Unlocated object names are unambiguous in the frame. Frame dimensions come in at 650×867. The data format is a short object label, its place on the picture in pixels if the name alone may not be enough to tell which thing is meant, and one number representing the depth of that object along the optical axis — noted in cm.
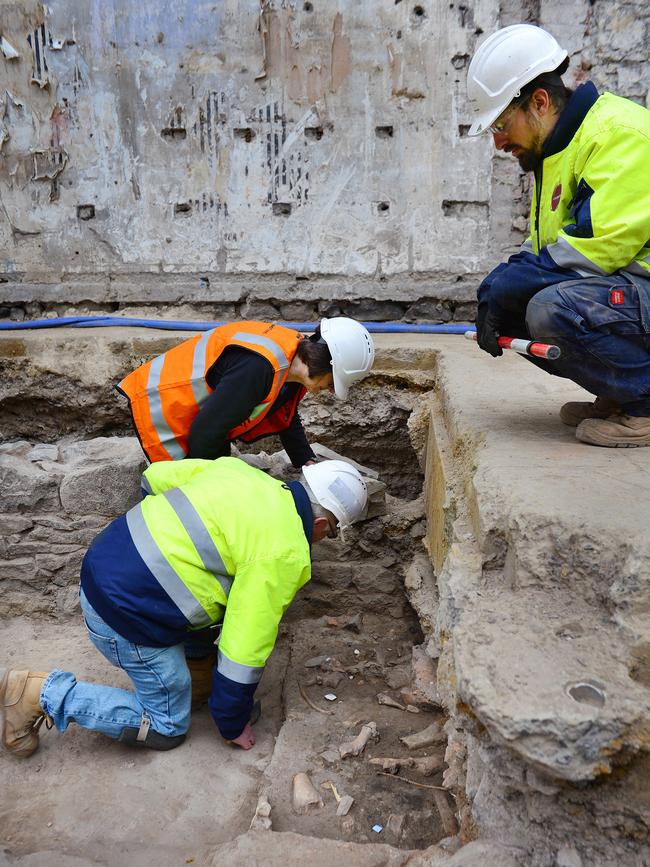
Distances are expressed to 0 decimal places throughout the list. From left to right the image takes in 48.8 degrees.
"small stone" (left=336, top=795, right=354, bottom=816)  237
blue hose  514
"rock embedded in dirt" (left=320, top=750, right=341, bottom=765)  266
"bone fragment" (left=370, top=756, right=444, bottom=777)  257
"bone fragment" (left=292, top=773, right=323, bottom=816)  238
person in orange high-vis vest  307
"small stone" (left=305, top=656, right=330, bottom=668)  338
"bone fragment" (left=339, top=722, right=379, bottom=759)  270
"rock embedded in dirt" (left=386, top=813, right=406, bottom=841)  226
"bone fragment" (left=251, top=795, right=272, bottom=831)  222
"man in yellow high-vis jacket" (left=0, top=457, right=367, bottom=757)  249
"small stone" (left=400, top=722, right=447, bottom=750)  271
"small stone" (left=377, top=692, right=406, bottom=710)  303
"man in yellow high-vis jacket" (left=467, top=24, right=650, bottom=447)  211
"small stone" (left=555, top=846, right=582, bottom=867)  147
